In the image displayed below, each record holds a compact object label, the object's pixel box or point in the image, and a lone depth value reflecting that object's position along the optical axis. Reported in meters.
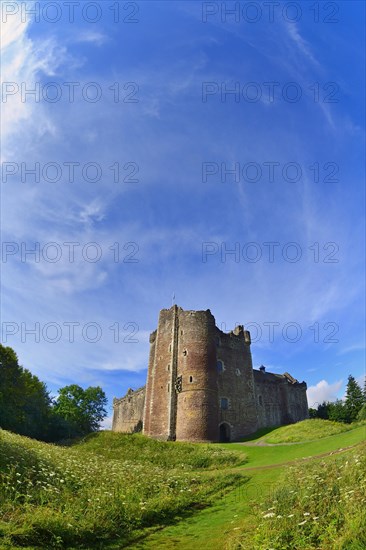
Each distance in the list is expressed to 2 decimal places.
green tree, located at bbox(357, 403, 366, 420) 37.22
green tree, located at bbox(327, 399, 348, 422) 51.75
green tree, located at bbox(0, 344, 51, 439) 36.03
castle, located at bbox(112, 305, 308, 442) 37.03
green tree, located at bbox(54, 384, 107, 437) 63.25
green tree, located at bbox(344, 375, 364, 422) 51.88
